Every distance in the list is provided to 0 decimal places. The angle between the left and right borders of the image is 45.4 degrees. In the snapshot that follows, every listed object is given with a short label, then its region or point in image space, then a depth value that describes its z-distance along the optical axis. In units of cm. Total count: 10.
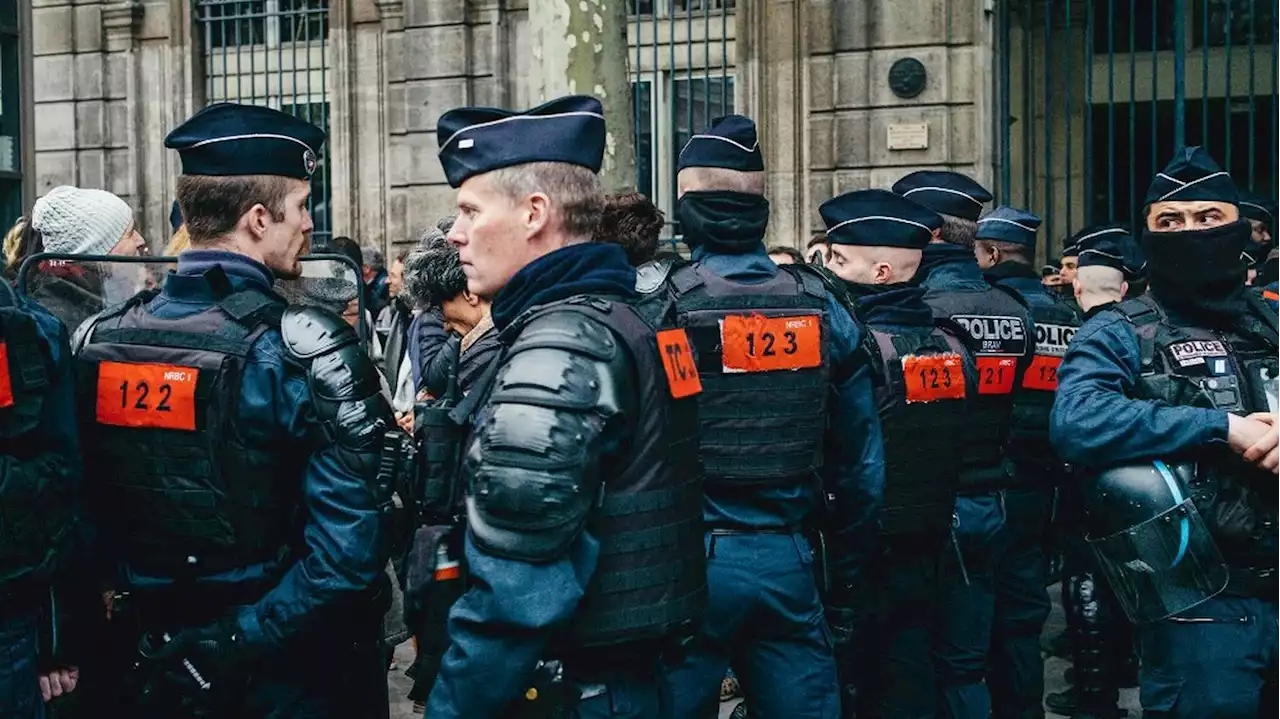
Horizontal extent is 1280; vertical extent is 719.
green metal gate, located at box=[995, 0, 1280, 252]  1148
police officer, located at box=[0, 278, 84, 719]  325
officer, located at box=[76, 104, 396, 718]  328
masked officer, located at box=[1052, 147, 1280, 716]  411
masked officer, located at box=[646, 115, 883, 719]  410
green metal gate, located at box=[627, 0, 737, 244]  1222
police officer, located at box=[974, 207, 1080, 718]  595
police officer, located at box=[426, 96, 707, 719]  256
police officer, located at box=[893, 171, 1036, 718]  546
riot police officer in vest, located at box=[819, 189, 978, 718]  507
